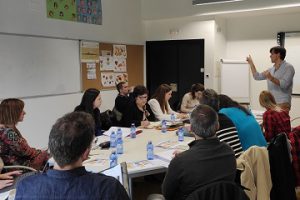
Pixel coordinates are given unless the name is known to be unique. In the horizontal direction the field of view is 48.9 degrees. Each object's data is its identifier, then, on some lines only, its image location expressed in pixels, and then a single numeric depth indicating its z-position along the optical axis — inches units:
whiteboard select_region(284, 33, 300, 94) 244.3
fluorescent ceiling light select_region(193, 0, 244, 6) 232.2
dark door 273.1
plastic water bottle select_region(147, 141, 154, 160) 111.8
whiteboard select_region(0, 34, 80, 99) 179.3
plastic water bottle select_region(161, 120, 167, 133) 156.3
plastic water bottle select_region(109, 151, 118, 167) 105.7
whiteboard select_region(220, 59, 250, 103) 261.6
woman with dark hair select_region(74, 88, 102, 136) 158.9
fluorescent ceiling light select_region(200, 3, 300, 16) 220.4
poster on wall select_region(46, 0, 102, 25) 206.7
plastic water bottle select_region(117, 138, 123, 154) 119.7
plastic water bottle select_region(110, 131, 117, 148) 129.1
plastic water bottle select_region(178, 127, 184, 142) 137.3
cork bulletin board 235.5
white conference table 102.0
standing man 205.8
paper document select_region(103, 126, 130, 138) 147.1
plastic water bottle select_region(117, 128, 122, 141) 132.4
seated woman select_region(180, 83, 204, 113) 222.8
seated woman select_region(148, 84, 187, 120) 194.1
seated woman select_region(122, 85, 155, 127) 177.3
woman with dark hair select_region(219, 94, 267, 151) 120.3
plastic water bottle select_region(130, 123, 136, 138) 144.7
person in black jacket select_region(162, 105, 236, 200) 75.0
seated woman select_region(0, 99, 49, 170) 105.9
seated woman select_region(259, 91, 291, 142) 136.9
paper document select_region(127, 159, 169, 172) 101.5
